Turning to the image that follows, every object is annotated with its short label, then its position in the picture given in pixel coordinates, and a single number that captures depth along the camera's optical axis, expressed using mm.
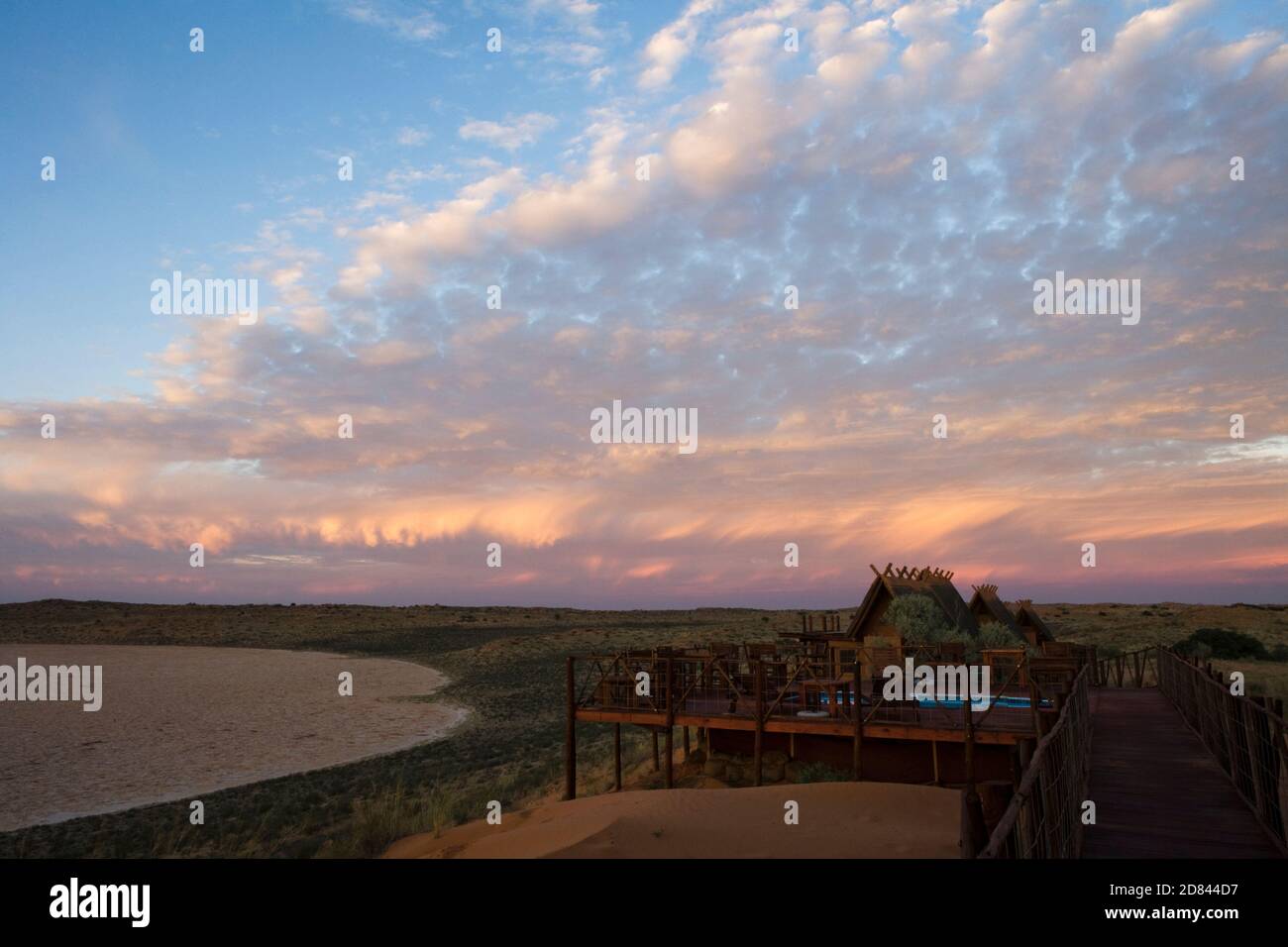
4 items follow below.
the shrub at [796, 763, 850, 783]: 18609
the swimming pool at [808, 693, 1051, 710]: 20203
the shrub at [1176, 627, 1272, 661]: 43531
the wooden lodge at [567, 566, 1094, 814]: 17109
